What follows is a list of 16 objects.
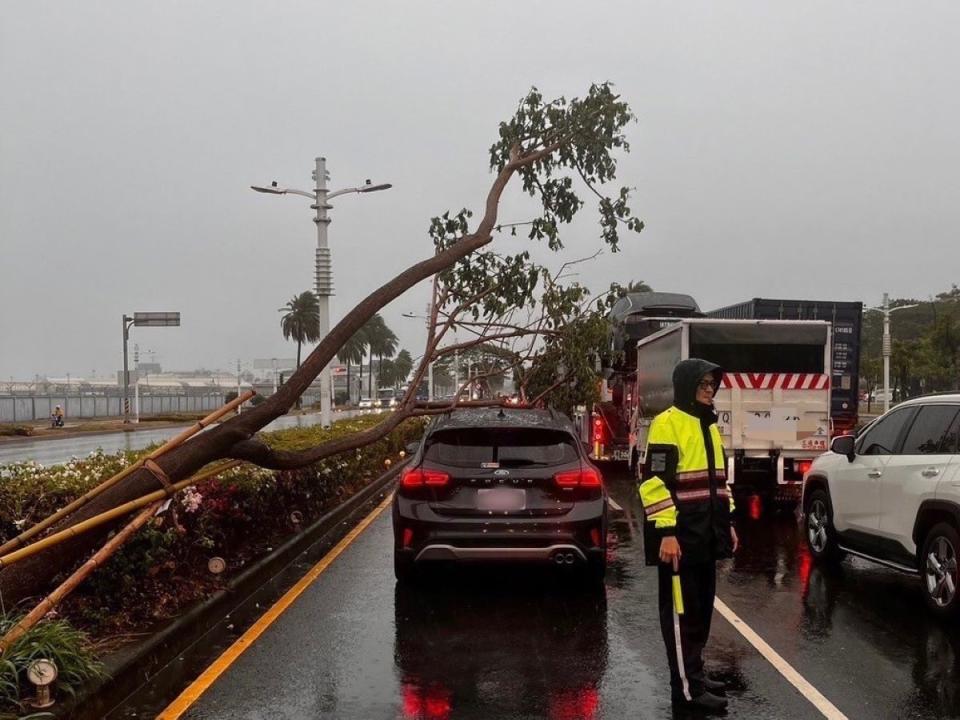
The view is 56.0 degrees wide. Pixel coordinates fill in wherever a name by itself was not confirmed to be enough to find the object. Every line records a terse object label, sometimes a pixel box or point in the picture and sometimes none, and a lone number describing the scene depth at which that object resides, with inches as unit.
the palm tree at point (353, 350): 3496.6
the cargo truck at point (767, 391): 484.7
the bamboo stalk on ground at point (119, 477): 209.5
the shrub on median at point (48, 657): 169.9
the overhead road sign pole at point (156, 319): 1975.9
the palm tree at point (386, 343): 3895.2
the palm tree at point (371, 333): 3570.4
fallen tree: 256.0
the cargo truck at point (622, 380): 714.8
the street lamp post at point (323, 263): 725.3
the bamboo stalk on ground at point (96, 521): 183.3
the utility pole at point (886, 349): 1481.5
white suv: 254.8
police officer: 185.6
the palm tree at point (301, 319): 3440.0
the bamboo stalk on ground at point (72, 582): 178.2
